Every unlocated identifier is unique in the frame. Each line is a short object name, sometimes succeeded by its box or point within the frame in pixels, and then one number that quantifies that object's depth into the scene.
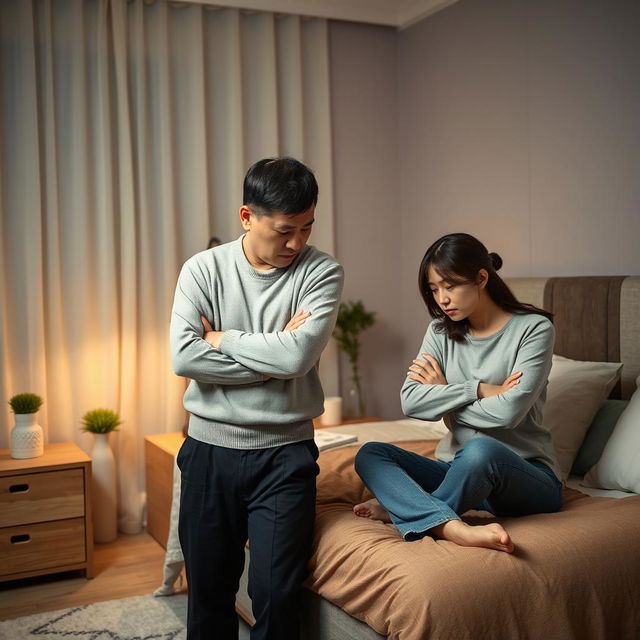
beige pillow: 2.59
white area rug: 2.66
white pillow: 2.36
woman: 2.00
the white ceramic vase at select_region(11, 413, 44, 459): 3.26
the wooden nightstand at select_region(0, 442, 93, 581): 3.11
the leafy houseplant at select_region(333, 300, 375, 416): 4.09
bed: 1.73
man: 1.95
